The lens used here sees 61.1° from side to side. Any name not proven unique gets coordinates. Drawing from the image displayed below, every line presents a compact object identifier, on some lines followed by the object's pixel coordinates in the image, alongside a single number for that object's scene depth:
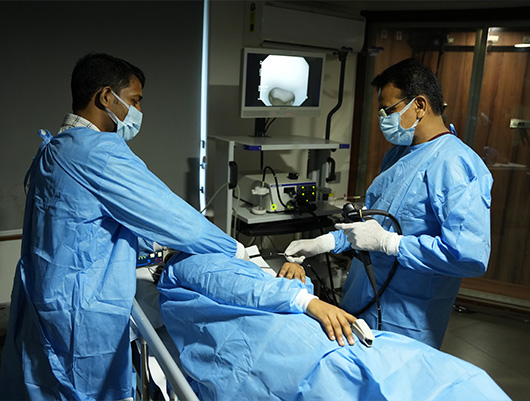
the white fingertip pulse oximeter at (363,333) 1.05
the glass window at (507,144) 2.88
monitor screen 2.50
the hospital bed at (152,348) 1.01
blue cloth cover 0.98
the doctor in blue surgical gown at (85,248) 1.24
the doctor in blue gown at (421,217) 1.27
